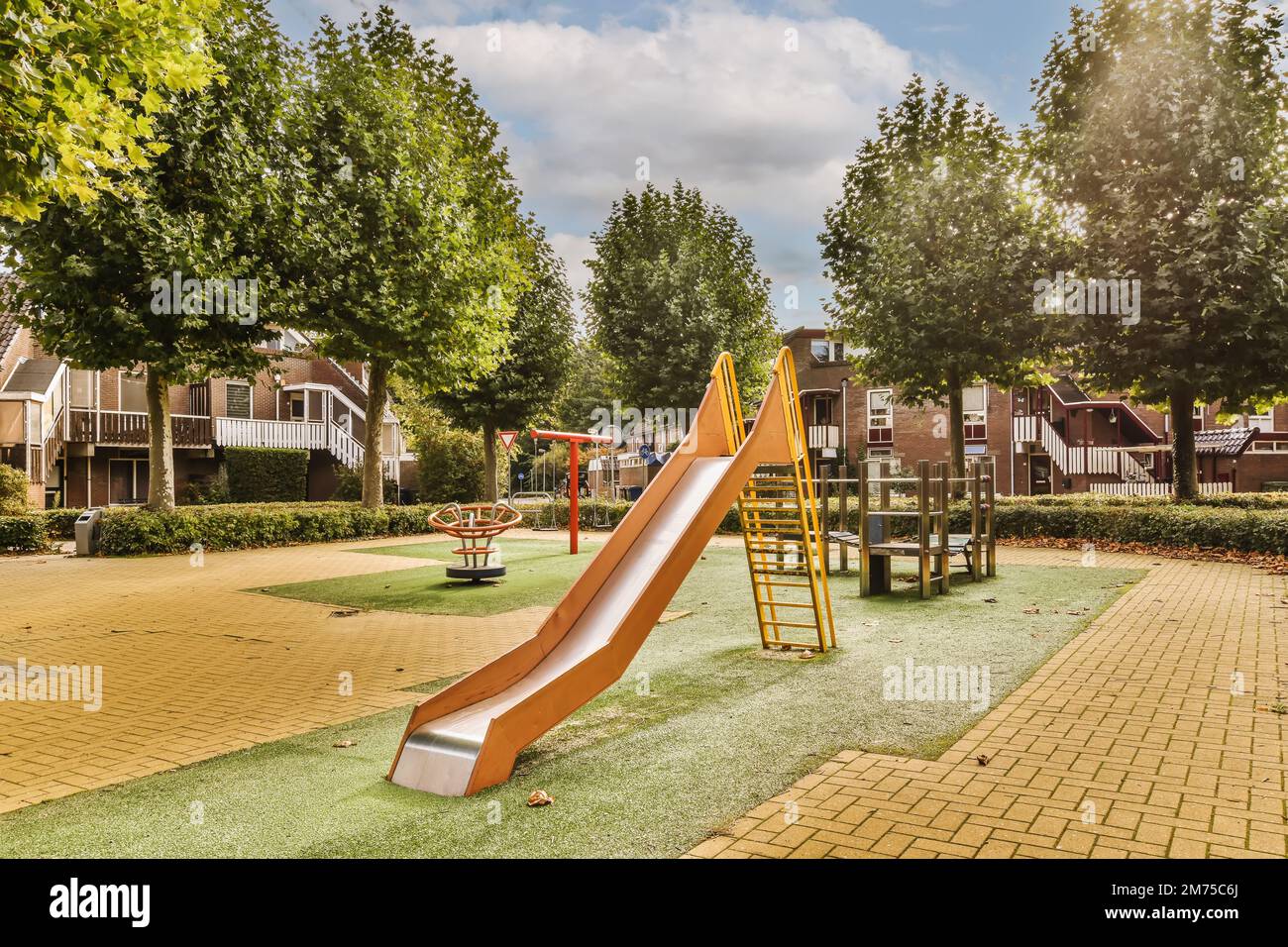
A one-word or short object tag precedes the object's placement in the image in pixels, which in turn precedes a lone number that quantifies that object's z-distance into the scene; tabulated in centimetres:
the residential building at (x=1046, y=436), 3781
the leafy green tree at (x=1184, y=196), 1683
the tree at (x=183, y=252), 1569
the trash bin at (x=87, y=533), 1772
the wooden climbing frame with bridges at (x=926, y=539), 1102
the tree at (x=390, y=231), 1969
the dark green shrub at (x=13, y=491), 2059
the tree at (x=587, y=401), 6744
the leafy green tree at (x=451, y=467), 3369
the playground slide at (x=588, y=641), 459
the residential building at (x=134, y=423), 2700
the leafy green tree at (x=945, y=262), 2022
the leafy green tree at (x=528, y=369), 2817
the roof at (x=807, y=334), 4822
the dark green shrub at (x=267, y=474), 3331
